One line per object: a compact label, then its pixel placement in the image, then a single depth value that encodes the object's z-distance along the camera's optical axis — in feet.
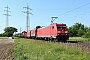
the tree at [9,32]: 455.22
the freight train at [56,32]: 117.80
